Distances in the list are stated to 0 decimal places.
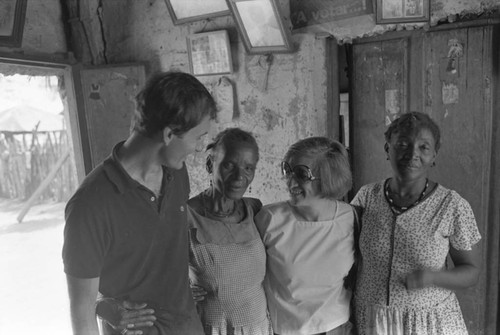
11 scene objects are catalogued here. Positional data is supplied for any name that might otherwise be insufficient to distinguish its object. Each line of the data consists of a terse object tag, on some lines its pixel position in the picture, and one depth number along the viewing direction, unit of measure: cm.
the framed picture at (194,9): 309
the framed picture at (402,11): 243
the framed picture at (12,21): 309
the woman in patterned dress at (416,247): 156
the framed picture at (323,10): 259
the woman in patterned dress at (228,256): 155
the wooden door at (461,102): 242
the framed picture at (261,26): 276
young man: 114
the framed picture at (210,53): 315
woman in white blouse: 160
